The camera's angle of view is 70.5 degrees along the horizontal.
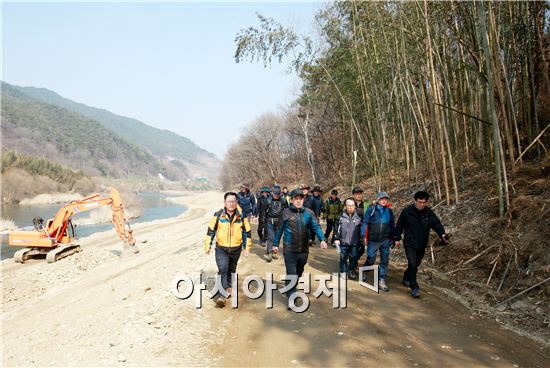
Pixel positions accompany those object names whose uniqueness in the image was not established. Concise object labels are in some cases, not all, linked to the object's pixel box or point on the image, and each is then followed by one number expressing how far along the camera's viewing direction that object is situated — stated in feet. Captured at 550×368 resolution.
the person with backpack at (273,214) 25.02
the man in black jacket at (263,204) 28.91
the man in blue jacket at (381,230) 17.98
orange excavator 40.81
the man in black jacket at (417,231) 16.71
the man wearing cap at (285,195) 32.35
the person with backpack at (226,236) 15.90
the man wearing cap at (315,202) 29.45
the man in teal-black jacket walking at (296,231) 15.69
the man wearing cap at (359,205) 19.75
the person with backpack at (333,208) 28.48
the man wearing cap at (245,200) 27.12
